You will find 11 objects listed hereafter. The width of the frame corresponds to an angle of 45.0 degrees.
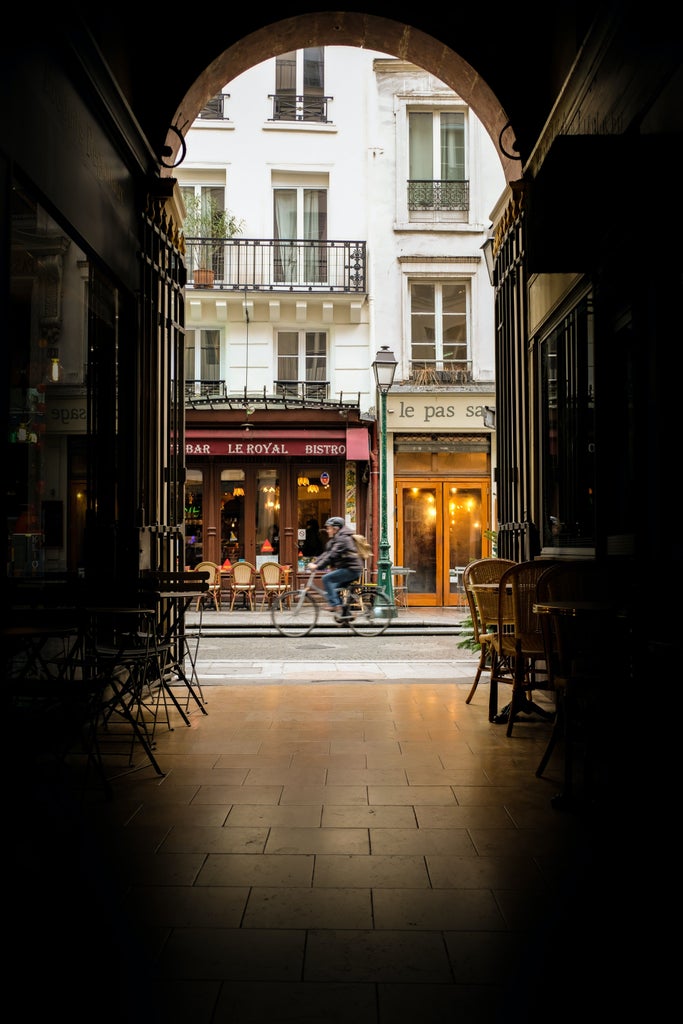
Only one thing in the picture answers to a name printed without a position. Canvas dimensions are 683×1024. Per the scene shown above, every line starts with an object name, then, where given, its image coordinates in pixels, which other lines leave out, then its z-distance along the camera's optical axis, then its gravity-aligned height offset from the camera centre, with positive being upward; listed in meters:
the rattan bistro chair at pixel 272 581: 15.77 -0.54
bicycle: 11.98 -0.87
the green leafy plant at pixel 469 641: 7.06 -0.79
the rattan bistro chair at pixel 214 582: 15.75 -0.56
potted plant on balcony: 16.72 +6.50
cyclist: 11.67 -0.13
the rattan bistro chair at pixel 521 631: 5.10 -0.51
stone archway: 6.98 +4.36
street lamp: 13.06 +1.83
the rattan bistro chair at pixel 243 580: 15.62 -0.52
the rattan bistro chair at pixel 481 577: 6.10 -0.19
